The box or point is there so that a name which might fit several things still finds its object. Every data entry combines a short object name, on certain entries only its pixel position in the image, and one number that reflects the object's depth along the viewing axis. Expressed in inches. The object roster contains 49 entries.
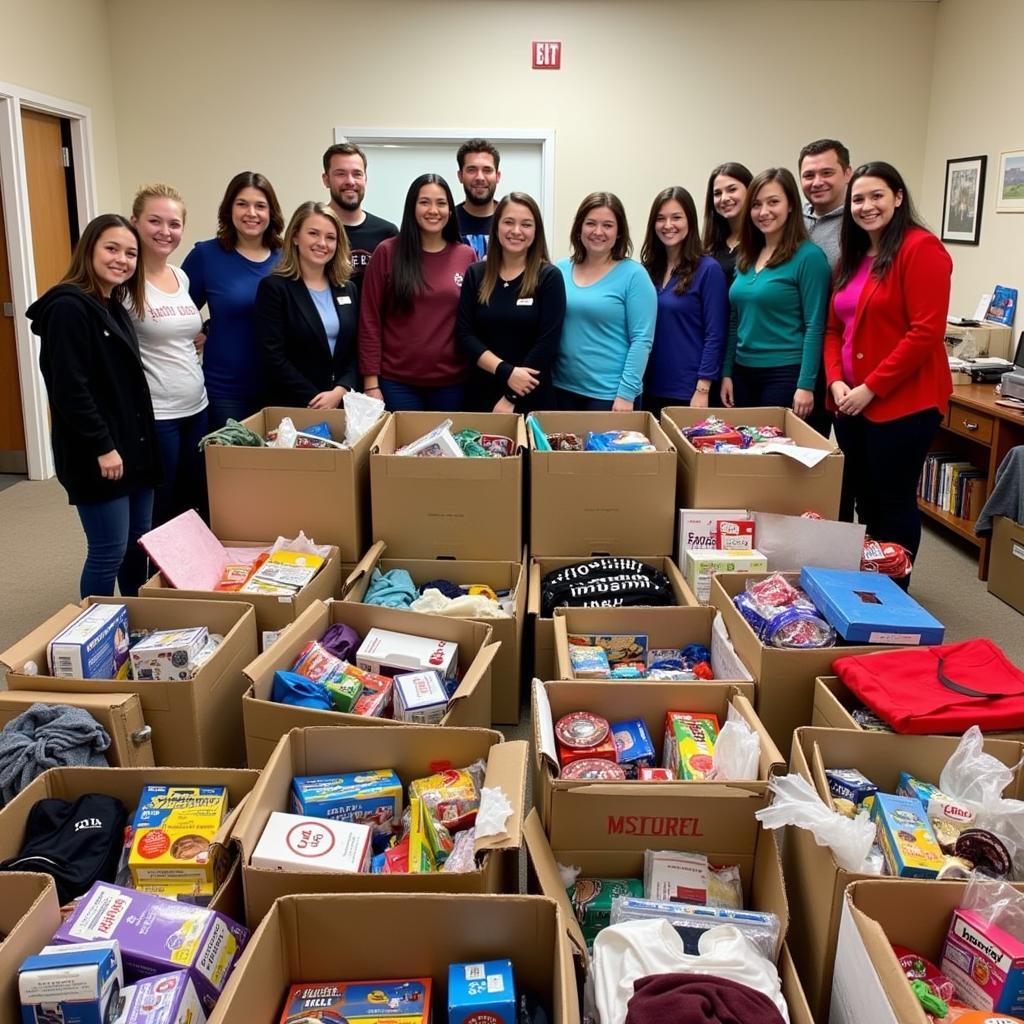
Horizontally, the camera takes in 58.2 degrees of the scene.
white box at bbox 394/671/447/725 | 75.0
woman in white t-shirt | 110.4
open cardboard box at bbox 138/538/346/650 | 87.4
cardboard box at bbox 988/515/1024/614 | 141.7
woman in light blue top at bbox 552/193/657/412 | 123.0
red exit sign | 225.3
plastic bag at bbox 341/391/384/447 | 112.3
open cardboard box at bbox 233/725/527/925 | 54.2
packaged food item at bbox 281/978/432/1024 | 50.4
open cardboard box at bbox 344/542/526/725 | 93.0
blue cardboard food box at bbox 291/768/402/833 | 64.4
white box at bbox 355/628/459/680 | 81.9
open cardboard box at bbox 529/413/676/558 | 101.3
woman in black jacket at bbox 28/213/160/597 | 97.3
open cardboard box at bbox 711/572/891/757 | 78.2
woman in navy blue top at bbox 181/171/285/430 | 122.9
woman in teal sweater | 121.7
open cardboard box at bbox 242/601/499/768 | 70.9
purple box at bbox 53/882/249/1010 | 49.9
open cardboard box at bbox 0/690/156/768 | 70.2
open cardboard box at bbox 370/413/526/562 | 101.3
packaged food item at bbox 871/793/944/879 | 58.0
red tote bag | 68.6
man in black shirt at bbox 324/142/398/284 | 136.9
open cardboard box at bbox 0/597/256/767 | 73.3
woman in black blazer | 119.2
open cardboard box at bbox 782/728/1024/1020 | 56.1
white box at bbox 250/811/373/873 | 56.1
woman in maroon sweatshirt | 124.2
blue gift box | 80.6
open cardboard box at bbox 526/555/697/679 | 91.9
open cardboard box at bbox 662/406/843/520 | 100.8
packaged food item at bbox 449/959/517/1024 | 49.3
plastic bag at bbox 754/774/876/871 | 55.5
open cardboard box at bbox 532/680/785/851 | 61.4
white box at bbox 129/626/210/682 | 77.7
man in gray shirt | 126.3
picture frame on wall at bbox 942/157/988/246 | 205.6
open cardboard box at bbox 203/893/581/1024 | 51.8
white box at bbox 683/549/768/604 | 96.7
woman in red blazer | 109.7
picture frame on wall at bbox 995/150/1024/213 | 187.3
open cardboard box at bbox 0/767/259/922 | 63.7
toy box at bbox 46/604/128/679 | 75.5
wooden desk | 152.6
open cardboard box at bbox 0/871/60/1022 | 47.4
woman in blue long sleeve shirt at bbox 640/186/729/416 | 128.0
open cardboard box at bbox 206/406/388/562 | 101.0
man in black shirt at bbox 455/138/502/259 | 137.7
